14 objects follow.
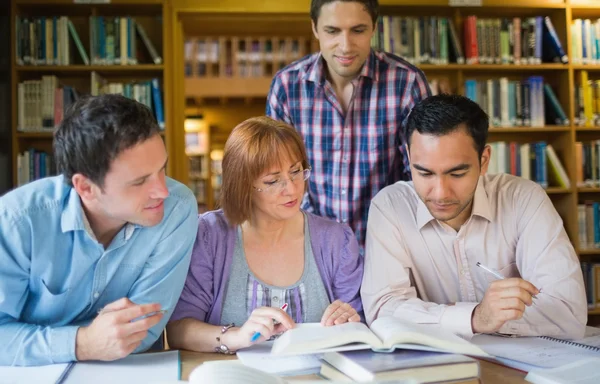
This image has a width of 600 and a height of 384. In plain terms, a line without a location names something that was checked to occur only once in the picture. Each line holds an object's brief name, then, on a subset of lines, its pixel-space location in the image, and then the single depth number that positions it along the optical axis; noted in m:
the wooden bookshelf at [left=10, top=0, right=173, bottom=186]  3.73
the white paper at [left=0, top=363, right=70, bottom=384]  1.20
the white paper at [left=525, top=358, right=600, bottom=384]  1.09
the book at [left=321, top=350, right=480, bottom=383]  1.07
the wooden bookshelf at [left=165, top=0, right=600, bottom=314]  3.92
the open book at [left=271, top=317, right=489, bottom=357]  1.15
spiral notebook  1.24
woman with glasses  1.67
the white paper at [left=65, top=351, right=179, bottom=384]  1.20
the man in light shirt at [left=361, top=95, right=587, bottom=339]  1.56
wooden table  1.15
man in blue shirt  1.30
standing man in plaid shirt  2.30
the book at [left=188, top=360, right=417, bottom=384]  0.91
